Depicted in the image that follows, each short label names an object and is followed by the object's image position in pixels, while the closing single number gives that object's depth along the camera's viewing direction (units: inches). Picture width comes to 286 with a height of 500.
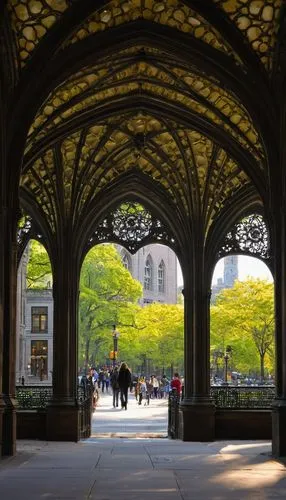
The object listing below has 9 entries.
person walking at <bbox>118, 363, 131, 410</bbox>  1080.8
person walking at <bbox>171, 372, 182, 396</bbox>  1022.5
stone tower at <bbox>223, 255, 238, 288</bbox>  7593.5
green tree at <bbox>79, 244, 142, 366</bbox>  1831.9
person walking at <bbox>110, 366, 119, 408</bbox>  1340.8
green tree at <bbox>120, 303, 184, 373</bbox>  2247.8
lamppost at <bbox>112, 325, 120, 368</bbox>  1443.4
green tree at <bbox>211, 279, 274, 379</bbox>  1643.7
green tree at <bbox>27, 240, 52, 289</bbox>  1370.6
